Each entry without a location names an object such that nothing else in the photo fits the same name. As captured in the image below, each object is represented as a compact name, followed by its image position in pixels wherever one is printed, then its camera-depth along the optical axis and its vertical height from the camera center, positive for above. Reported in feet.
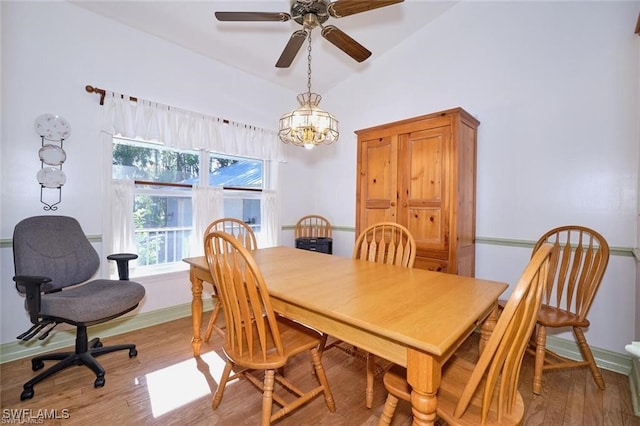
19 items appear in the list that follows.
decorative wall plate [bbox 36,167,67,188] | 6.71 +0.82
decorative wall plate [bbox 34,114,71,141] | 6.70 +2.06
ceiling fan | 5.05 +3.82
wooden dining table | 2.75 -1.17
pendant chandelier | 5.99 +1.92
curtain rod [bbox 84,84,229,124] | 7.31 +3.20
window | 8.36 +0.76
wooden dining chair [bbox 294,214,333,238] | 12.09 -0.67
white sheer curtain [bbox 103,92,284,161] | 7.75 +2.70
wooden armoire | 7.30 +0.90
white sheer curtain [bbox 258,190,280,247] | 11.21 -0.31
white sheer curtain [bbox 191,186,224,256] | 9.27 +0.02
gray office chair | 5.30 -1.72
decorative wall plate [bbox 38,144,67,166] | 6.72 +1.37
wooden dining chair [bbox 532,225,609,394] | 5.52 -1.55
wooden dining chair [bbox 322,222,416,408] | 5.15 -0.95
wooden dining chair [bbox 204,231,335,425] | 3.80 -1.89
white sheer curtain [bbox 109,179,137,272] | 7.82 -0.22
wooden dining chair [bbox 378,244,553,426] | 2.53 -1.46
